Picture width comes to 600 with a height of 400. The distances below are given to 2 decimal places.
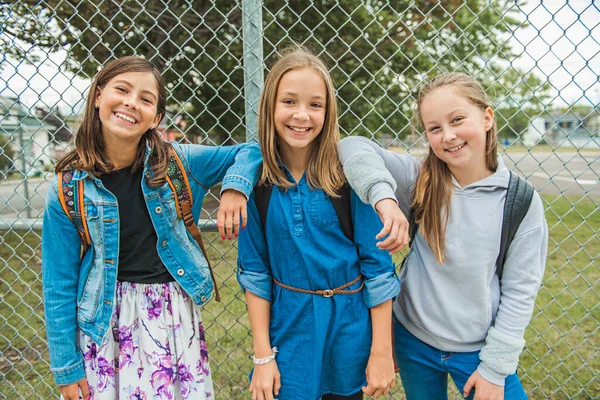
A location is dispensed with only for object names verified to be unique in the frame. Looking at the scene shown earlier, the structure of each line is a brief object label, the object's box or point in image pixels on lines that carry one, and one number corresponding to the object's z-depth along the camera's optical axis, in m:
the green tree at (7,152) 10.54
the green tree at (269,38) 6.34
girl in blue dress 1.57
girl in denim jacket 1.62
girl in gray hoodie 1.55
